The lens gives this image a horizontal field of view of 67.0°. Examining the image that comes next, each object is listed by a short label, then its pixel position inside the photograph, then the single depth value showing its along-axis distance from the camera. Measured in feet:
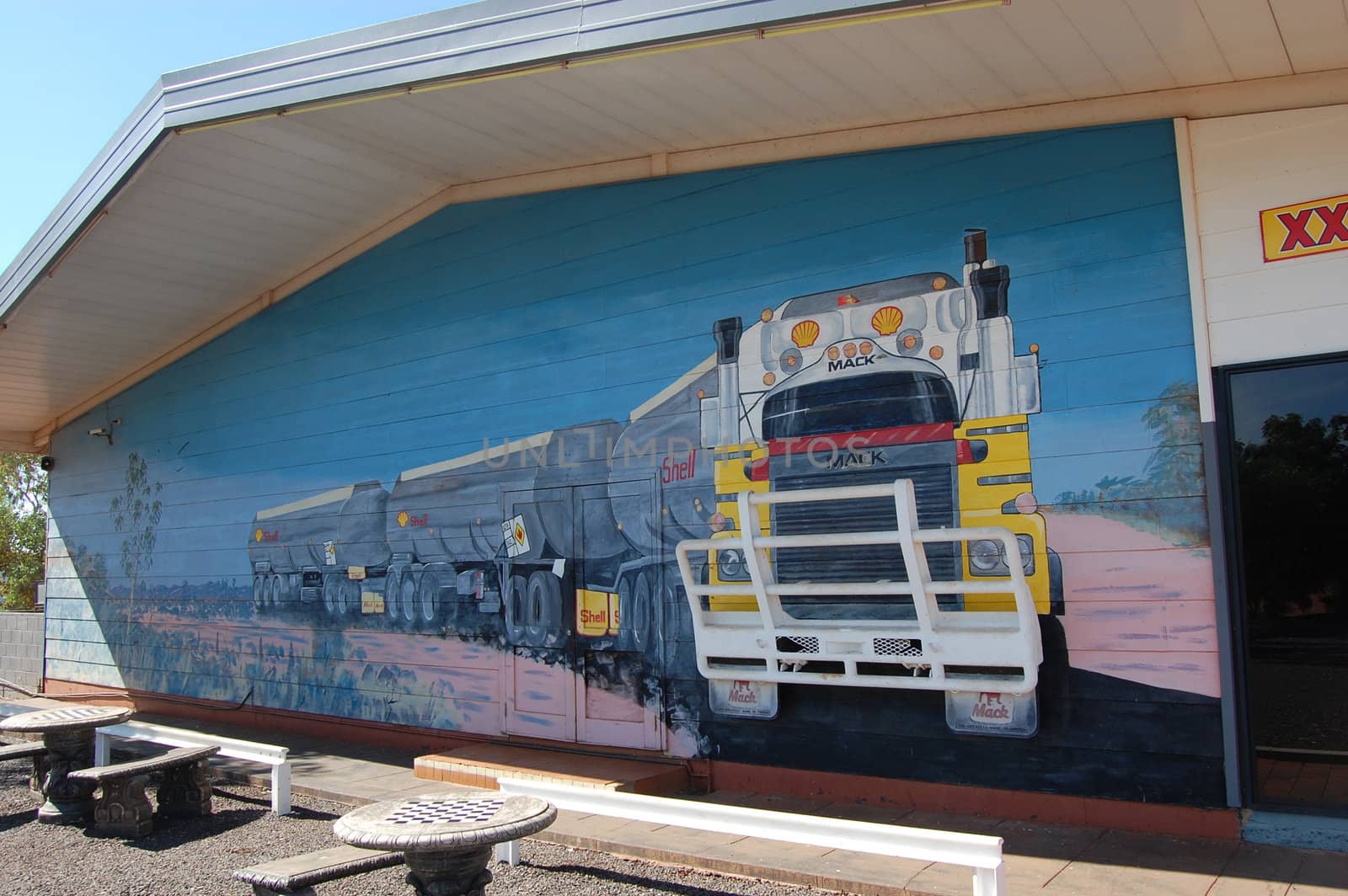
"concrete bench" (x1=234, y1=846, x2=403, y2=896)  12.38
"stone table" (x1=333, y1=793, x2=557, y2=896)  10.92
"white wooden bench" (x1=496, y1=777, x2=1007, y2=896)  11.23
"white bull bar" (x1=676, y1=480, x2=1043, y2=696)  15.30
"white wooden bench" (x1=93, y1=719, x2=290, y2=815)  19.40
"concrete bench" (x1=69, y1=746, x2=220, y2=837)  18.24
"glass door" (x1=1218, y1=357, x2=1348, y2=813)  16.15
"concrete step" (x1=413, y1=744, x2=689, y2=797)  18.95
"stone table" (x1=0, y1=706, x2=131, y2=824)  19.71
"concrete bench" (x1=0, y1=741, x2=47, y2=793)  21.31
